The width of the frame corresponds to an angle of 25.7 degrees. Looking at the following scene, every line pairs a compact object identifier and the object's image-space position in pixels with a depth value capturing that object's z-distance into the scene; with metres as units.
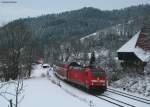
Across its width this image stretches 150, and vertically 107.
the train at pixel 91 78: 35.56
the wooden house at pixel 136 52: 52.12
